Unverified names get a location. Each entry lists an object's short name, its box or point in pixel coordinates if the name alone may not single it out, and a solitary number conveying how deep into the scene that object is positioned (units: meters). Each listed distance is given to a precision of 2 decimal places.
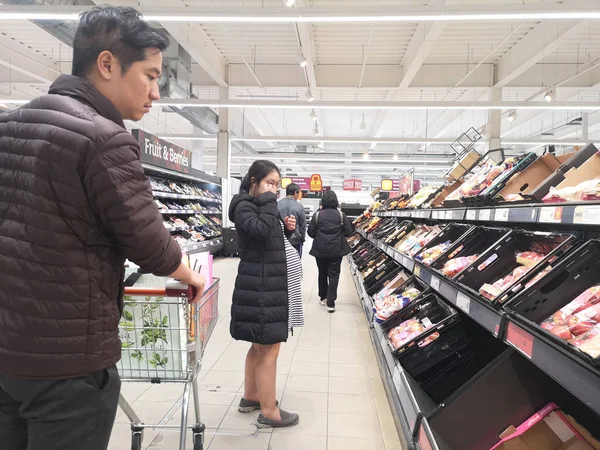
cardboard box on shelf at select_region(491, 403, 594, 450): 1.53
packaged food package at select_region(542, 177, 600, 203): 1.50
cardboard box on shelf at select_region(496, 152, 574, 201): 2.23
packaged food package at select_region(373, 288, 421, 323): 2.99
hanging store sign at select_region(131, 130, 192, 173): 6.64
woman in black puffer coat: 2.32
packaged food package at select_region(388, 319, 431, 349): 2.54
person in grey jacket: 5.91
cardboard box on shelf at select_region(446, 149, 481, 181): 3.94
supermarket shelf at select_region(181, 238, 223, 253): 8.64
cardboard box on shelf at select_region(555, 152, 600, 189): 1.76
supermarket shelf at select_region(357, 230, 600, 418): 1.01
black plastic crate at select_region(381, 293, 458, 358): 2.69
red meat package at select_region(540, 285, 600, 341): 1.25
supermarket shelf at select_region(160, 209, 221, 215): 7.94
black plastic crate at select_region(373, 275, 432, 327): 2.89
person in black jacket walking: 5.60
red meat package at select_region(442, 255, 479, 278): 2.28
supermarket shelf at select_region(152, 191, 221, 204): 7.68
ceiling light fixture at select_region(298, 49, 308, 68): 6.80
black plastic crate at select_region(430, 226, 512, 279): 2.52
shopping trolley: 1.67
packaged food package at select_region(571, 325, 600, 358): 1.05
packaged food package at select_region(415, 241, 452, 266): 2.79
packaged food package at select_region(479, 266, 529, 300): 1.66
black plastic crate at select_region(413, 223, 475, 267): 3.13
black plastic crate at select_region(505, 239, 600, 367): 1.47
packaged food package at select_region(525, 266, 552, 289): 1.51
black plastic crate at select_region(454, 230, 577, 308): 1.98
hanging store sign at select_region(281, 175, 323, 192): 16.85
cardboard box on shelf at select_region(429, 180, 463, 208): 3.72
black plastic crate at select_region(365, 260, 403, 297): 4.51
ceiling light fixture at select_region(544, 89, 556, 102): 8.11
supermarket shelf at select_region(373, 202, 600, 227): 1.28
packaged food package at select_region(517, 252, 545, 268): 1.83
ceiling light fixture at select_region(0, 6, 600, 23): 4.83
